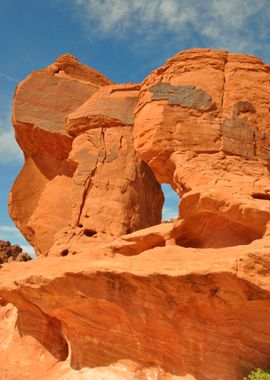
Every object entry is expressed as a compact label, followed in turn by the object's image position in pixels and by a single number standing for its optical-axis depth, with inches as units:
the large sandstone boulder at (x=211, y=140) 286.5
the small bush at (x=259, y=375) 220.7
